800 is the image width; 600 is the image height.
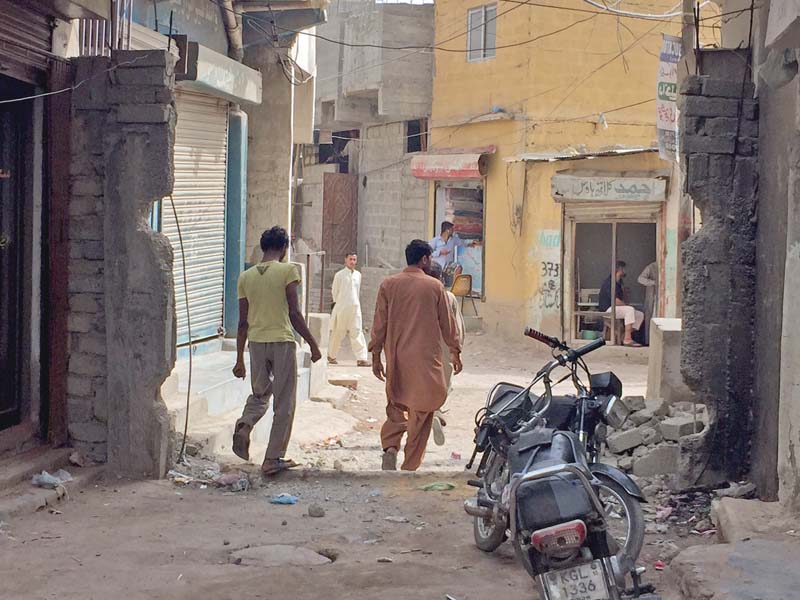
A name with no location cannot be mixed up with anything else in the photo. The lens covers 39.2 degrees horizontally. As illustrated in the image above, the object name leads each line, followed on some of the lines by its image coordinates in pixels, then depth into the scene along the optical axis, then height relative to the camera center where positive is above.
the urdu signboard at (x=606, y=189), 18.50 +1.00
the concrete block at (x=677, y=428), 8.23 -1.31
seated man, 18.86 -1.01
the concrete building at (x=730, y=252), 6.91 -0.01
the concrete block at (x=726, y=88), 7.11 +1.03
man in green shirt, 7.80 -0.69
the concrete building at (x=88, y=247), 7.15 -0.08
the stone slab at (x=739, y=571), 4.32 -1.30
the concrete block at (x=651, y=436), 8.38 -1.40
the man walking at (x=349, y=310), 16.28 -0.99
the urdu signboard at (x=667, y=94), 13.49 +1.86
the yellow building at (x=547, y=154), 19.41 +1.76
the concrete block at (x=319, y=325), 15.05 -1.14
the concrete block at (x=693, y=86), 7.10 +1.04
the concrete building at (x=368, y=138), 23.81 +2.40
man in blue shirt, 19.36 -0.06
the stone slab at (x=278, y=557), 5.62 -1.61
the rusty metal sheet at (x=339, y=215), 26.05 +0.62
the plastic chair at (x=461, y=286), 18.30 -0.70
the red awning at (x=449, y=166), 21.86 +1.56
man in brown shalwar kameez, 8.03 -0.69
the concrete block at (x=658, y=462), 7.89 -1.51
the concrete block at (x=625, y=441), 8.48 -1.46
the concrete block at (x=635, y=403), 9.29 -1.28
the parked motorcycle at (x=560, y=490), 4.10 -0.99
